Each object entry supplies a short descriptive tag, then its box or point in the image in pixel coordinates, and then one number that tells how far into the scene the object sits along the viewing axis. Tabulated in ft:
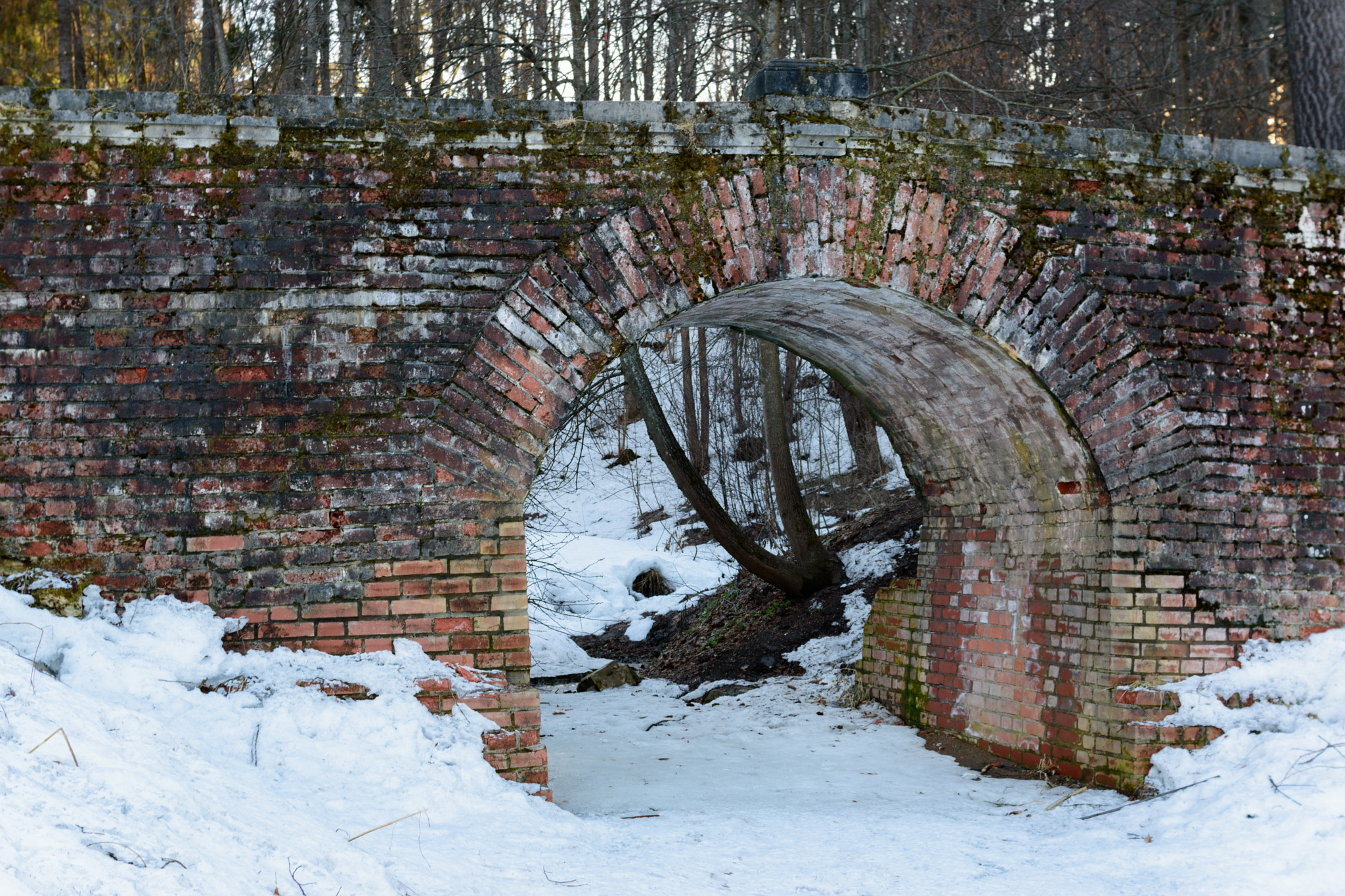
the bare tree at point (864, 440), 49.57
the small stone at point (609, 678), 31.53
